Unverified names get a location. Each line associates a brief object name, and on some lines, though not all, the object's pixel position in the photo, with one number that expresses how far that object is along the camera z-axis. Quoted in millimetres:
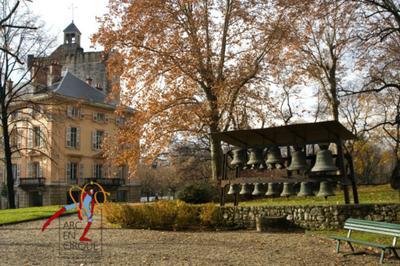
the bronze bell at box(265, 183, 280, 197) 14125
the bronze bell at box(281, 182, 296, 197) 13711
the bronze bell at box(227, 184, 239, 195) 15652
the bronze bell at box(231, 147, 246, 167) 15391
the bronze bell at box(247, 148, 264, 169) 14719
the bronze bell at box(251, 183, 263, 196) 14648
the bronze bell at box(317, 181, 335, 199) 13000
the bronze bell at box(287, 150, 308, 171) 13477
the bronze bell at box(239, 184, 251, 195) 15109
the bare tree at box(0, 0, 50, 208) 28766
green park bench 8664
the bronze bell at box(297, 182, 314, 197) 13258
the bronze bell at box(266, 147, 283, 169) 14305
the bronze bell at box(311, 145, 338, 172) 12819
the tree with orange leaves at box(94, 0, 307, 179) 21688
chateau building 49062
